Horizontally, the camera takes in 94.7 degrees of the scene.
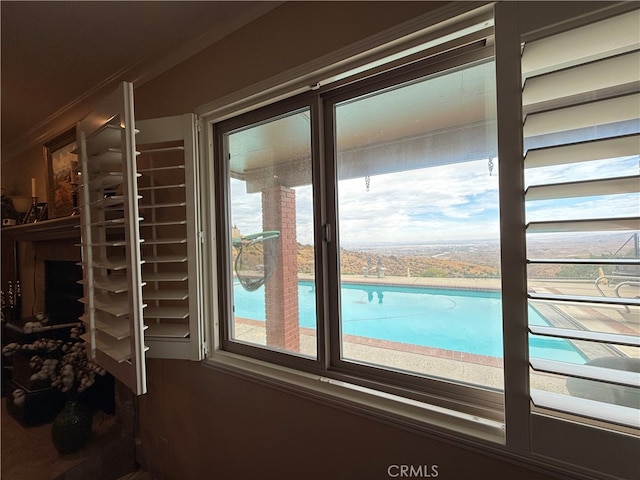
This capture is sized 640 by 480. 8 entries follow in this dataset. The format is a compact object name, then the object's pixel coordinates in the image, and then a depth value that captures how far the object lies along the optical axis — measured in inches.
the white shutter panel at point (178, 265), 55.7
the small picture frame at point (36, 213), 106.2
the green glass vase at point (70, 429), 67.8
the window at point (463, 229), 27.6
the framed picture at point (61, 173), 94.0
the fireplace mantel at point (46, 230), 86.3
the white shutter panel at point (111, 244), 43.4
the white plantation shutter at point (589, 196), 26.0
